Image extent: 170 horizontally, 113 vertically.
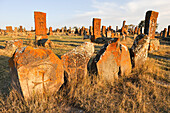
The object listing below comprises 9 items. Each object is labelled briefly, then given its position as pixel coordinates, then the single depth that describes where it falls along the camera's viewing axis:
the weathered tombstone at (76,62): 2.97
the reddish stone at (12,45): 7.06
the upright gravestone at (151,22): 10.03
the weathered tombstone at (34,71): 2.14
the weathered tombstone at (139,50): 3.87
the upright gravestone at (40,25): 9.91
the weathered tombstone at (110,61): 3.16
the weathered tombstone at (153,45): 7.92
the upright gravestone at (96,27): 12.78
